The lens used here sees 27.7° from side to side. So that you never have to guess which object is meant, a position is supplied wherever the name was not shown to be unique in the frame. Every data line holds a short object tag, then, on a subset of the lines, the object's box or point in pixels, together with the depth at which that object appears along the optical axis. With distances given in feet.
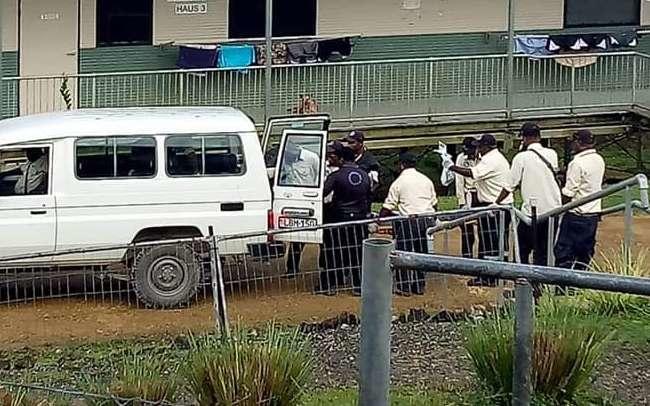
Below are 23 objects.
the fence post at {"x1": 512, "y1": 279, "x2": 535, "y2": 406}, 16.89
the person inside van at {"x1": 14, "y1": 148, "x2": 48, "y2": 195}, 40.55
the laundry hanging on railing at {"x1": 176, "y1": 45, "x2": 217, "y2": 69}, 64.13
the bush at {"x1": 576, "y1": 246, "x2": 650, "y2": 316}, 30.12
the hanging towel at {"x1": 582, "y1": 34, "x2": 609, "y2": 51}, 70.74
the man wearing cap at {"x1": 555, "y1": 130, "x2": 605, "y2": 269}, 41.78
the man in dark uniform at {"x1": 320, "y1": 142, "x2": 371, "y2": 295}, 37.76
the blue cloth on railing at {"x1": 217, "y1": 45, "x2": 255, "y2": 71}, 64.18
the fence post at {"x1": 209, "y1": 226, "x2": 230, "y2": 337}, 32.09
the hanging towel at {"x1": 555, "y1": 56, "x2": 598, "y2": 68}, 69.21
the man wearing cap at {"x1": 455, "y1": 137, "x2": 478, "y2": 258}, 39.65
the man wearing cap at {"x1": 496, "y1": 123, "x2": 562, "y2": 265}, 41.54
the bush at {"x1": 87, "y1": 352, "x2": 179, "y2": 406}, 20.20
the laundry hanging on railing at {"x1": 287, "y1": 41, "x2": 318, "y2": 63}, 66.03
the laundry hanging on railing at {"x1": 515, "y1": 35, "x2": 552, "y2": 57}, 69.87
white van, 40.45
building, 63.31
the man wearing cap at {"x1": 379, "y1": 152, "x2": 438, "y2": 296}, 42.57
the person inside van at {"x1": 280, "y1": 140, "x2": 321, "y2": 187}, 42.83
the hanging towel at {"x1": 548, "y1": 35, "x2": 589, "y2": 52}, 70.28
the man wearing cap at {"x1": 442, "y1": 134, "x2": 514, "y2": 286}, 43.39
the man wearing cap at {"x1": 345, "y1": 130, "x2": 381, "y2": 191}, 44.27
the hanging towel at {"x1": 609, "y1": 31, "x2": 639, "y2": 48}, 71.10
